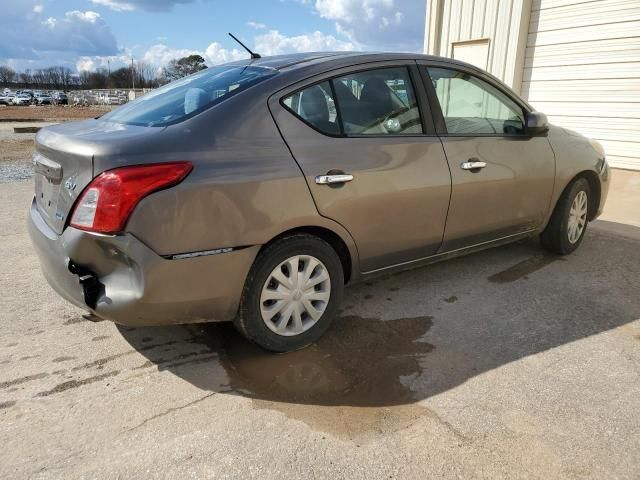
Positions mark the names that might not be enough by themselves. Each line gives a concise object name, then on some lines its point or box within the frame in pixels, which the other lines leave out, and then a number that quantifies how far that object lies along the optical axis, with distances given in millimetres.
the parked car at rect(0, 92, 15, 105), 60775
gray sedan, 2402
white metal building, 7594
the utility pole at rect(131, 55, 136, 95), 104238
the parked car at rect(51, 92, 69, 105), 65812
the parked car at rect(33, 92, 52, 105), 65262
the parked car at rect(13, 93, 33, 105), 61166
